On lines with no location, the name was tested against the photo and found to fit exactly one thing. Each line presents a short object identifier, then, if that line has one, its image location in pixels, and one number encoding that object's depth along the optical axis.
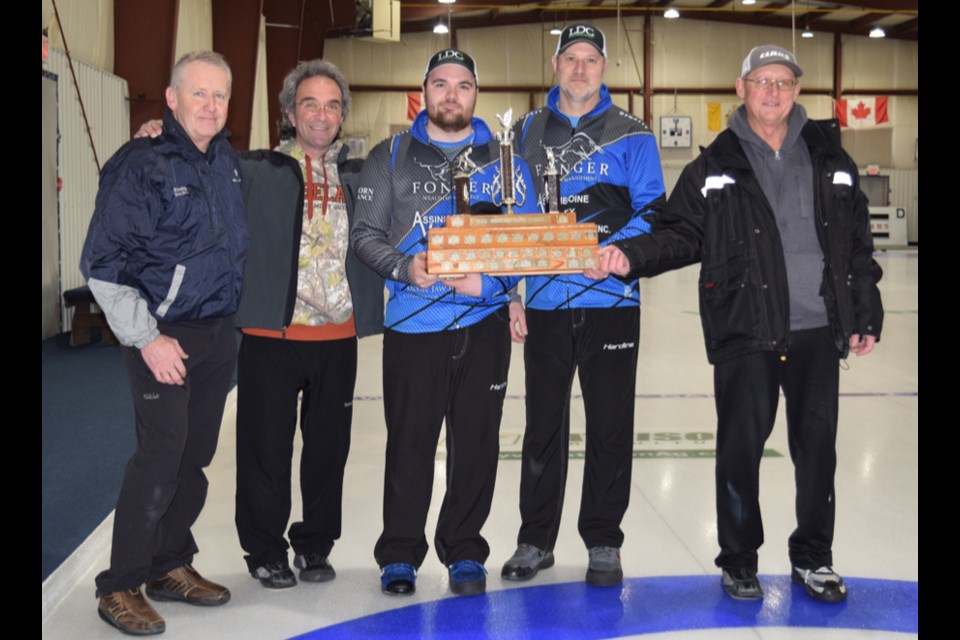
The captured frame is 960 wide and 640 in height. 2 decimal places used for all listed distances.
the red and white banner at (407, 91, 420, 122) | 25.55
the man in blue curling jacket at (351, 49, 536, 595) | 3.24
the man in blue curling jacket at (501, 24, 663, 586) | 3.38
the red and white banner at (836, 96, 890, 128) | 28.00
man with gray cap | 3.16
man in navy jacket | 2.91
